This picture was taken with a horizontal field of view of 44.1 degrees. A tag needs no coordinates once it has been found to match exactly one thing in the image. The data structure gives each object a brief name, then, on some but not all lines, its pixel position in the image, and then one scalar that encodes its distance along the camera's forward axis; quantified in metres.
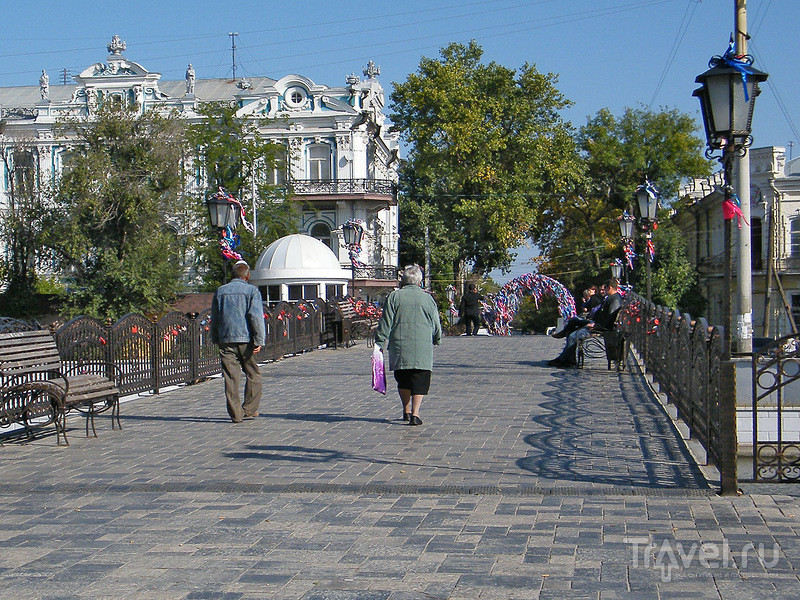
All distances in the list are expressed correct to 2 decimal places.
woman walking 10.61
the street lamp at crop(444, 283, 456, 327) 51.44
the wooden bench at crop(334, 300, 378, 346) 26.13
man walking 11.27
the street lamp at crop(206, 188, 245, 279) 17.97
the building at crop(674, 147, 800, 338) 48.94
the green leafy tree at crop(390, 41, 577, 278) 50.00
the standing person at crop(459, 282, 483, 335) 33.03
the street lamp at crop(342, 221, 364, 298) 33.38
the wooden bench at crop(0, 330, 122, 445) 9.76
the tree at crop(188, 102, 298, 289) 46.25
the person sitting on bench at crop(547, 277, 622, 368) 16.91
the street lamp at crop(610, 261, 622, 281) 39.72
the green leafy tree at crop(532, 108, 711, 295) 57.44
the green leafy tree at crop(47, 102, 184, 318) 37.31
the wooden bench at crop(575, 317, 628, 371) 16.80
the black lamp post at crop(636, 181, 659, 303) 22.73
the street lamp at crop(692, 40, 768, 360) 7.67
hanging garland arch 39.43
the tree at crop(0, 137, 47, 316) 41.38
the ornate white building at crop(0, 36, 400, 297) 51.53
